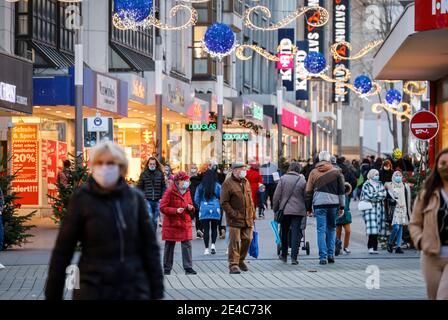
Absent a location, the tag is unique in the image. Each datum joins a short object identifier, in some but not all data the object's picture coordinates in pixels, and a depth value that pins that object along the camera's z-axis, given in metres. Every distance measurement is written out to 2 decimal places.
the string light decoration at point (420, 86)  48.46
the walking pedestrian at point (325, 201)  21.67
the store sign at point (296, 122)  68.93
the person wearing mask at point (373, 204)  23.88
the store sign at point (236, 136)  54.66
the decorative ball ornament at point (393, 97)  60.28
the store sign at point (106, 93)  35.72
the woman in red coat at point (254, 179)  31.03
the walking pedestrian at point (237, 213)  19.70
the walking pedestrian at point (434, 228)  10.05
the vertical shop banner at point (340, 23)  81.19
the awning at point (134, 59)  45.72
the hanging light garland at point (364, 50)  41.66
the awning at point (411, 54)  23.41
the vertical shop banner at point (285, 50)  54.89
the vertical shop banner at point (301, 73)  70.26
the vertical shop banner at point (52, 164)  36.81
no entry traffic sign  25.59
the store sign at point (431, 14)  21.56
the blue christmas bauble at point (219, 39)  37.34
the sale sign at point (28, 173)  36.09
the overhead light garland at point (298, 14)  41.40
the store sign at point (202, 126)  52.12
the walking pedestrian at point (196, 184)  28.91
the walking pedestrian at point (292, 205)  21.62
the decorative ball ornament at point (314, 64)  46.78
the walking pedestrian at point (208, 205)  23.84
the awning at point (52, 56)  37.72
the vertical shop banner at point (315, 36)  78.65
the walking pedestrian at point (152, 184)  26.30
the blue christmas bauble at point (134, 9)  30.59
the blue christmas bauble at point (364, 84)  54.59
